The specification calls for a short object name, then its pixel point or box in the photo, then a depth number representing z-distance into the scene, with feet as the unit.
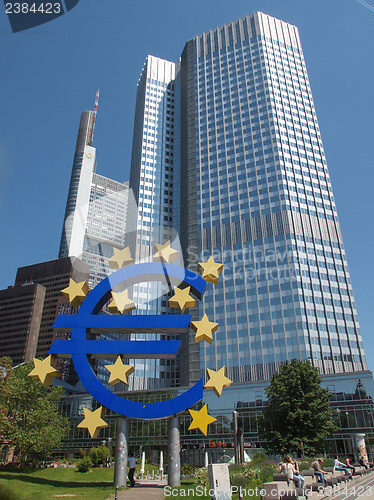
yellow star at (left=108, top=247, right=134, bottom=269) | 94.17
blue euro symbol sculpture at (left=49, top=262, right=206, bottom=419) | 80.74
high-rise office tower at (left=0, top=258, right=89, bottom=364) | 618.85
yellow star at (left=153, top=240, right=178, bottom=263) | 92.43
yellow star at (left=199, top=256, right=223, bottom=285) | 89.20
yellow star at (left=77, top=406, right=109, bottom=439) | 78.12
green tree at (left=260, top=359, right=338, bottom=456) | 120.06
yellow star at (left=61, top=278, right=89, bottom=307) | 90.64
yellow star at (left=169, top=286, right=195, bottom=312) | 85.97
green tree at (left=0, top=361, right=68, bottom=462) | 127.13
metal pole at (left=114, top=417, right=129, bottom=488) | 78.54
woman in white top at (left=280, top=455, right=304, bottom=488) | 58.03
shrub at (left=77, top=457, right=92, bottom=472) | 124.16
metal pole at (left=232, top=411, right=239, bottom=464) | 88.50
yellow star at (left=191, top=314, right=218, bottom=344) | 83.68
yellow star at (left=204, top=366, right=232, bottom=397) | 80.38
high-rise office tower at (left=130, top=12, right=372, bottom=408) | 289.94
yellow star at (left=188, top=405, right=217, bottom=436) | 78.95
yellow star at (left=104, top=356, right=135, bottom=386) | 80.33
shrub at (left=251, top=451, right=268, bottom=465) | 105.25
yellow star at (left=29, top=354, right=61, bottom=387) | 83.15
